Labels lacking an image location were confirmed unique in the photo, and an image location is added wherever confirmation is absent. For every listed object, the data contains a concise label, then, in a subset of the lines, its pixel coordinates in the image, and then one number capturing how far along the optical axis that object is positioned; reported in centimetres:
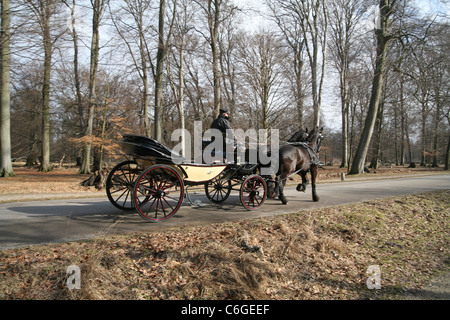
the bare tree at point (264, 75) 1608
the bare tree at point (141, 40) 1897
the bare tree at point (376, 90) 1739
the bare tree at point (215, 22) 1783
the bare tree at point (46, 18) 1049
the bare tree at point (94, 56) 2003
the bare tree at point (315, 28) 1675
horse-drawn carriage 525
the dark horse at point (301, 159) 725
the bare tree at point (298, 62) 1748
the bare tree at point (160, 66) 1717
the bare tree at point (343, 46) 2386
